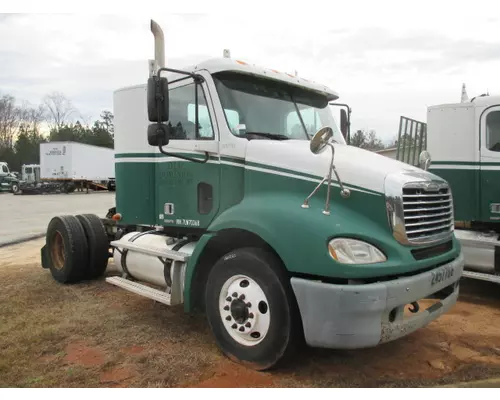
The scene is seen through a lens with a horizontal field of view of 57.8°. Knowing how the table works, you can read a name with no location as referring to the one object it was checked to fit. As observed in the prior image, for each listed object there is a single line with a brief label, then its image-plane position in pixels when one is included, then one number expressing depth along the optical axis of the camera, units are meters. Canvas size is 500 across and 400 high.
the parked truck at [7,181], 41.70
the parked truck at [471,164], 6.55
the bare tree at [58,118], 76.56
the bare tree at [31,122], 73.91
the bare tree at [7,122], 71.31
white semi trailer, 36.81
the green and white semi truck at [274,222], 3.47
